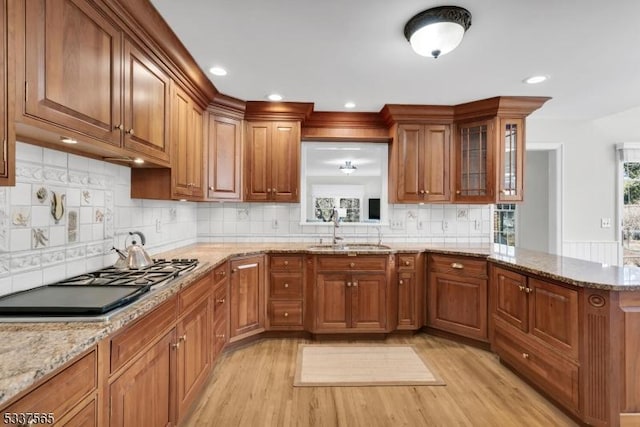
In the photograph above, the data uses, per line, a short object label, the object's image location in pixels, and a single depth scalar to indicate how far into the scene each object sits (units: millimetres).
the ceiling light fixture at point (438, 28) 1706
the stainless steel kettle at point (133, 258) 1915
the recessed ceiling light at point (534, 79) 2600
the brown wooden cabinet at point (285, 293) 3104
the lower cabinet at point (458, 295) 2902
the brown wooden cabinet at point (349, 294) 3062
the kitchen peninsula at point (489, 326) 964
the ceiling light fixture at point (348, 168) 3777
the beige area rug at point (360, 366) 2346
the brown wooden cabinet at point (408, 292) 3160
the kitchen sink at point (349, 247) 3192
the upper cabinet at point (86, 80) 1079
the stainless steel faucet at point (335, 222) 3475
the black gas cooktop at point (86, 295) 1140
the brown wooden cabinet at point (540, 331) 1926
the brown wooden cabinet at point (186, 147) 2318
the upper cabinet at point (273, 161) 3316
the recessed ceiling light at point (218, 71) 2477
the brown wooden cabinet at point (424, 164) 3408
